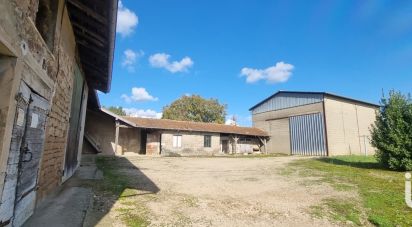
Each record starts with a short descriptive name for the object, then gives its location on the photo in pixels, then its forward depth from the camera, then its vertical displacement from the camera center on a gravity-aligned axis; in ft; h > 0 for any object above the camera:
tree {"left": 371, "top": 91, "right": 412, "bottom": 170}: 40.83 +3.44
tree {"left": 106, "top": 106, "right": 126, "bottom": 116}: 205.75 +32.23
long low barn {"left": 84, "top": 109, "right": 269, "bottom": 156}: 68.69 +4.90
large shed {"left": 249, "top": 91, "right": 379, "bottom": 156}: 81.56 +9.86
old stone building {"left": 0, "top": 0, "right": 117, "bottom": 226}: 9.27 +3.03
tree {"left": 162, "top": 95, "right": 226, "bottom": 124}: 151.94 +23.83
